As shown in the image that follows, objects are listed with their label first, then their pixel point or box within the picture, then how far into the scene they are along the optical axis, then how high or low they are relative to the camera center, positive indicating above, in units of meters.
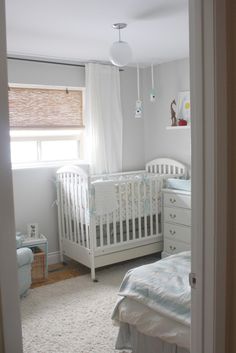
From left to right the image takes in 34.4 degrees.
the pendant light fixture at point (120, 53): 2.84 +0.66
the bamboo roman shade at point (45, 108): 4.00 +0.39
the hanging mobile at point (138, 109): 4.31 +0.36
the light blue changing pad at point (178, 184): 3.98 -0.47
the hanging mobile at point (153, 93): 4.25 +0.57
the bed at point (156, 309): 1.88 -0.87
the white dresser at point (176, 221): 3.94 -0.85
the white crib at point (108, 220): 3.71 -0.80
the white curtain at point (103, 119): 4.29 +0.27
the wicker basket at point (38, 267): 3.72 -1.20
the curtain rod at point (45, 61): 3.89 +0.88
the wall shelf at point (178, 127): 4.30 +0.14
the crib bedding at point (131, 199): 3.70 -0.59
